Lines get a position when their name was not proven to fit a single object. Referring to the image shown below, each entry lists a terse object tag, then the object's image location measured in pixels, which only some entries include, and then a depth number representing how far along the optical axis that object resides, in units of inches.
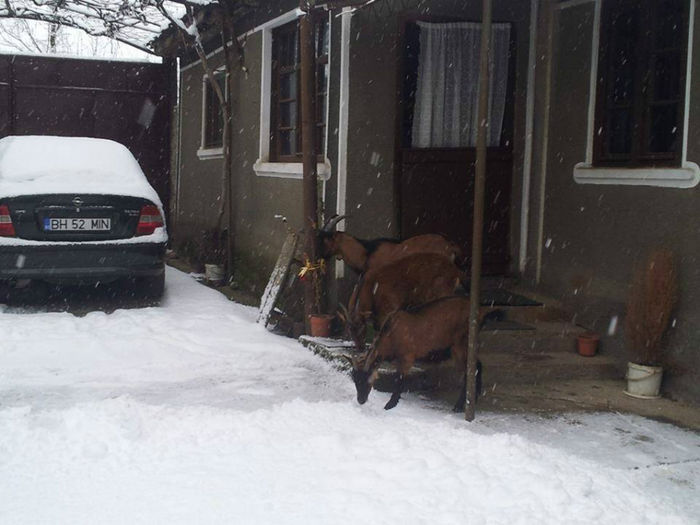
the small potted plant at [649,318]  229.9
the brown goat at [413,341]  213.5
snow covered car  314.5
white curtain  301.9
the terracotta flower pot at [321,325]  284.7
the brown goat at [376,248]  248.2
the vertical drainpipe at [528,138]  302.5
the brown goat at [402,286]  238.8
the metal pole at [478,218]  194.5
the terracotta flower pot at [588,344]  261.7
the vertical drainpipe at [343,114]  285.7
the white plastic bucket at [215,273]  421.7
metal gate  549.3
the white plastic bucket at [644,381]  234.4
